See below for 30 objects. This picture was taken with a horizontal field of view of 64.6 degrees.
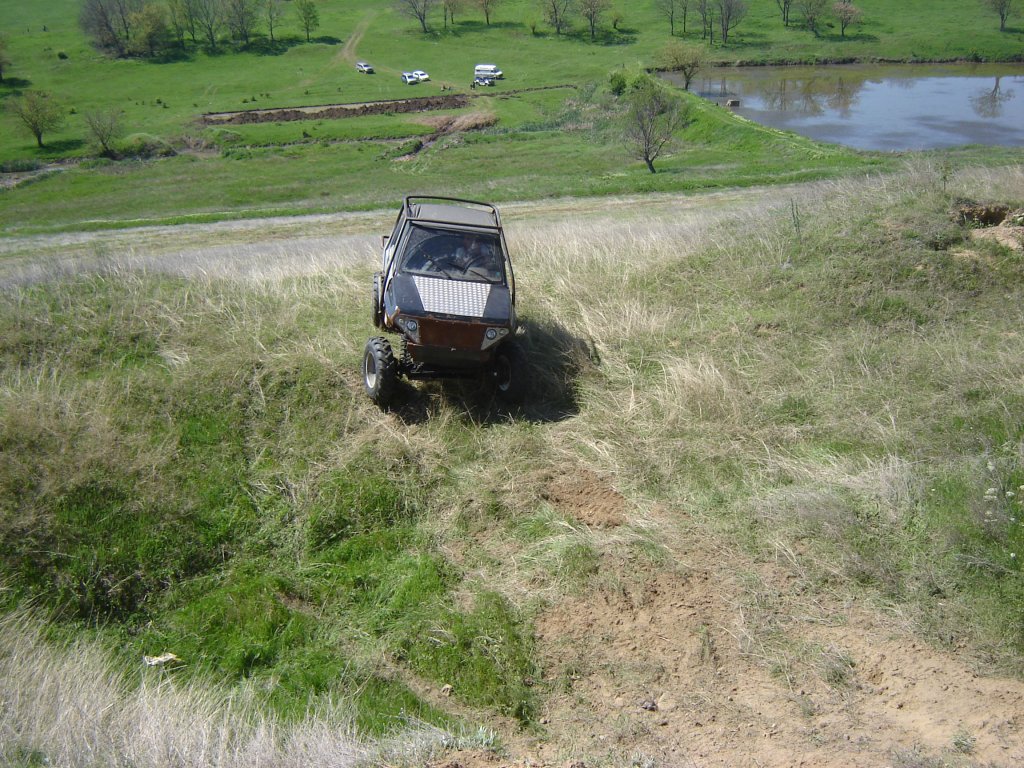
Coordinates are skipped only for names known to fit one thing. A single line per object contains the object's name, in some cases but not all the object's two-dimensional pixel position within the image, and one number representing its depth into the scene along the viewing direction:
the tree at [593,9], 93.19
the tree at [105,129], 55.84
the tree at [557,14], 97.31
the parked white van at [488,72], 77.69
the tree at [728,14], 89.06
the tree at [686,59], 68.69
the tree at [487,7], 99.50
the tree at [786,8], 93.62
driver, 10.12
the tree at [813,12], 89.12
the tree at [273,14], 96.16
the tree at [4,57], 77.48
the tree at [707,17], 91.06
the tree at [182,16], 90.50
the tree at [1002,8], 82.29
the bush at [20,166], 52.31
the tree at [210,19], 90.84
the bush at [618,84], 64.19
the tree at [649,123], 41.12
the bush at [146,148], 55.56
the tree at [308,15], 93.12
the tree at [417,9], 98.69
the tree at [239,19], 91.56
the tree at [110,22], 87.12
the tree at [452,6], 99.25
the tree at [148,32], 85.69
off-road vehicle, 9.19
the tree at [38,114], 58.25
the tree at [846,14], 89.31
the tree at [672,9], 94.93
